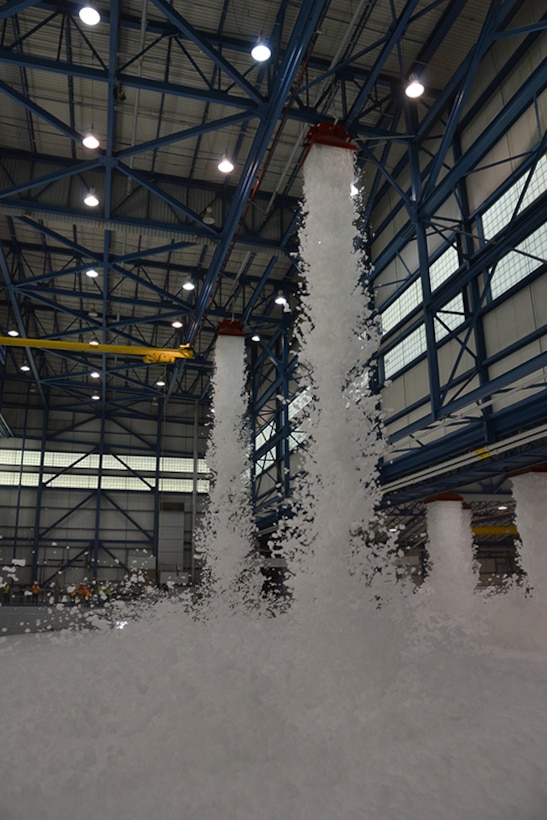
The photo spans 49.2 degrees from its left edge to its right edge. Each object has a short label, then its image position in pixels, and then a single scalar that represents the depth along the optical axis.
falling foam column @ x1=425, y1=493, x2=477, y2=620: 21.31
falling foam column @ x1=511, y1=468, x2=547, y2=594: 15.33
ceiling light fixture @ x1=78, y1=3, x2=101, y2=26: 13.55
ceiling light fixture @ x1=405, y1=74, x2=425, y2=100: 15.58
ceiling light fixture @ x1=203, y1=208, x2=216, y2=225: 20.92
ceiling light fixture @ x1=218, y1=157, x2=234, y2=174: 18.64
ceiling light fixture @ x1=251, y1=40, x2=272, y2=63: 13.88
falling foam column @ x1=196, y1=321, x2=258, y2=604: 22.73
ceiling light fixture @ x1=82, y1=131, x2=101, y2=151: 16.58
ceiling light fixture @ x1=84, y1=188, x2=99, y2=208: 19.84
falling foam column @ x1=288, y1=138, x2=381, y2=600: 11.52
